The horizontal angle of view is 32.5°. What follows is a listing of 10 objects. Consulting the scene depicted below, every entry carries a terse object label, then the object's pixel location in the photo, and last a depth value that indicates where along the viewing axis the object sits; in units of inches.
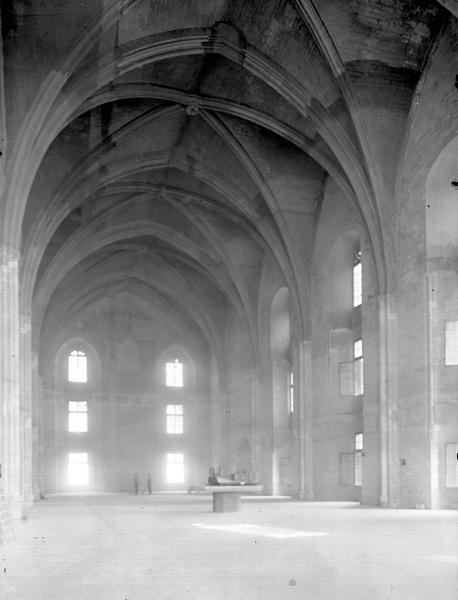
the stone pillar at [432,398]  823.1
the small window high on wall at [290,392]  1381.6
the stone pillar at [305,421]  1153.4
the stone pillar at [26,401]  1025.5
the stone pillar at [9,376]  681.6
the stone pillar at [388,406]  877.8
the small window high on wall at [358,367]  1085.1
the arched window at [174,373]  1887.3
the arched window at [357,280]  1096.8
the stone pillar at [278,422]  1369.3
